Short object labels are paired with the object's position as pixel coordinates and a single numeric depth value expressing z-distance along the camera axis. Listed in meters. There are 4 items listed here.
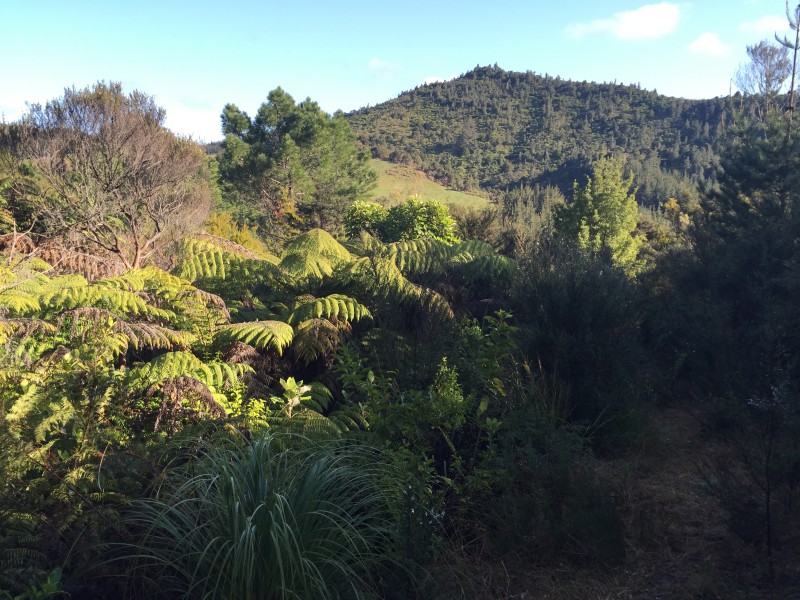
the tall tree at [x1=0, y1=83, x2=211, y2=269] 13.00
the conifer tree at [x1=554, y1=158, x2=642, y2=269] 25.92
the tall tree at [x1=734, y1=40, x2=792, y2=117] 19.72
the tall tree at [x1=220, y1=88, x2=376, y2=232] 33.78
